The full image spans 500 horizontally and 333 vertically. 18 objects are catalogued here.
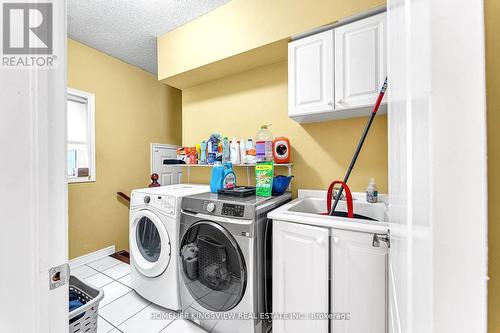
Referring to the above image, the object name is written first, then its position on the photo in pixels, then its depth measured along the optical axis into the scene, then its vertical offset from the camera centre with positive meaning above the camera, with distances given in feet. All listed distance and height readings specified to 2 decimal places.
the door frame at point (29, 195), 1.67 -0.23
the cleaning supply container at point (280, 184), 6.01 -0.53
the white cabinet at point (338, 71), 4.64 +2.28
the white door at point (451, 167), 0.68 -0.01
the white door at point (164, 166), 11.38 +0.02
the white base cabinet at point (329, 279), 3.36 -2.05
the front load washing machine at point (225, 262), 4.33 -2.18
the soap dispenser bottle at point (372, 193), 5.23 -0.71
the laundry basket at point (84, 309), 3.21 -2.39
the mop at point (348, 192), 3.86 -0.57
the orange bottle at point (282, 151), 6.37 +0.46
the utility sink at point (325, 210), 3.52 -1.02
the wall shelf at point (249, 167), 6.44 -0.04
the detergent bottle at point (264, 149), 6.38 +0.52
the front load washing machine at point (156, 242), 5.41 -2.18
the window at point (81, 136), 8.46 +1.31
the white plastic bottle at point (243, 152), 6.84 +0.47
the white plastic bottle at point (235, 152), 6.88 +0.47
